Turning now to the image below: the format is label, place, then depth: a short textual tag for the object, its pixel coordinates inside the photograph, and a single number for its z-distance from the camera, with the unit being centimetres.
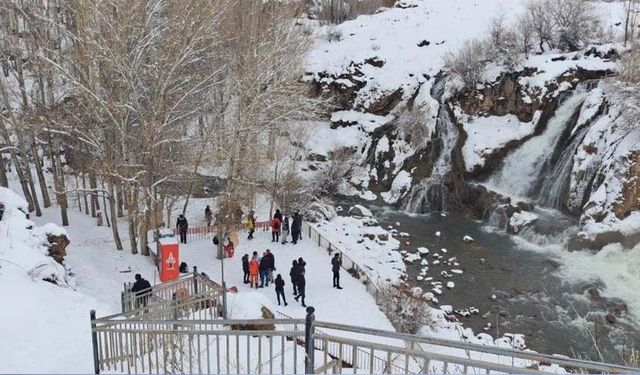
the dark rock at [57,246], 1510
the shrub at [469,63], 3014
